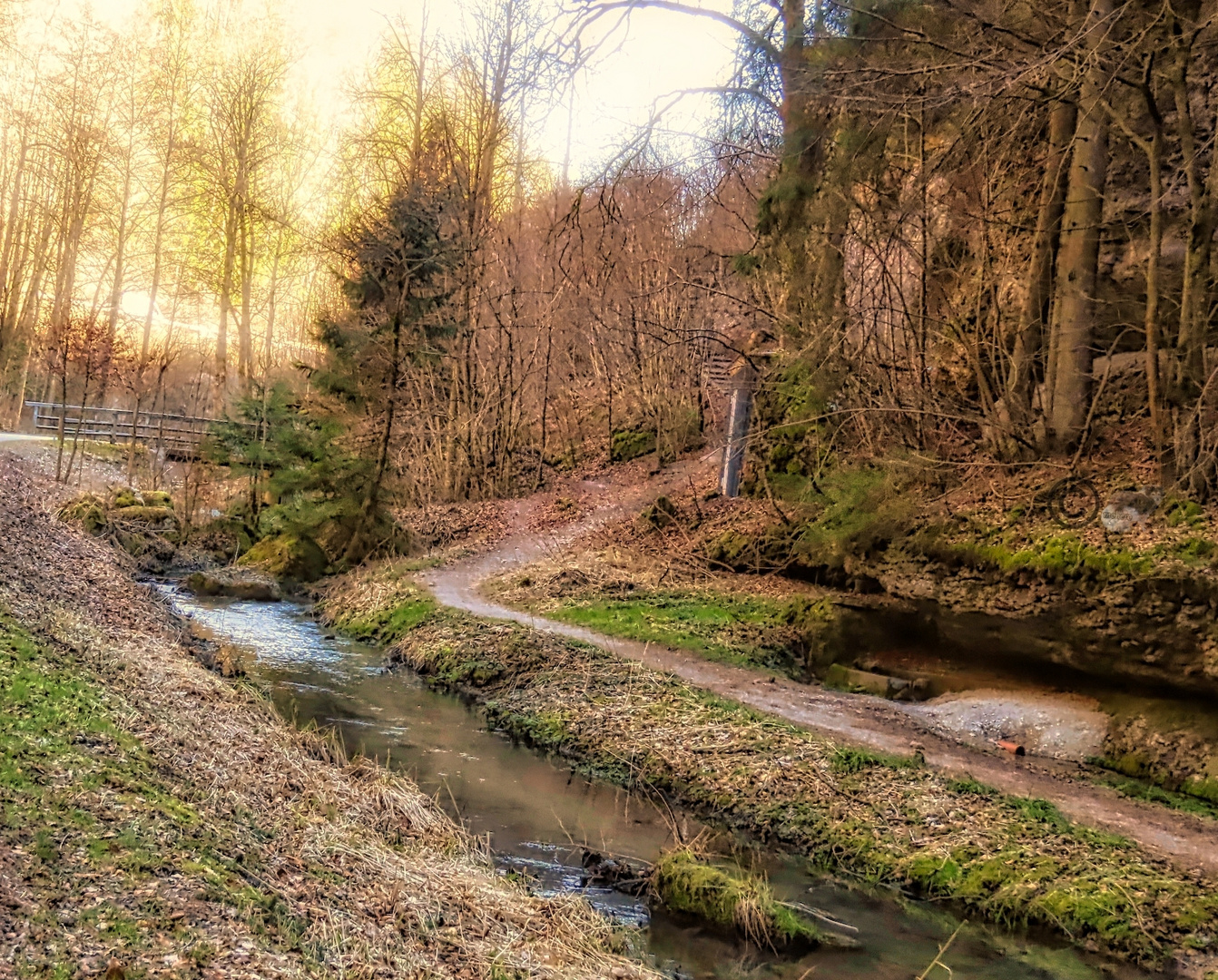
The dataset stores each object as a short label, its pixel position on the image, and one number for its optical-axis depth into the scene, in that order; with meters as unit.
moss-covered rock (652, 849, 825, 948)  6.30
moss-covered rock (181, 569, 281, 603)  17.62
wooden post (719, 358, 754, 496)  19.02
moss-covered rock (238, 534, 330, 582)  19.75
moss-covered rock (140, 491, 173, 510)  21.73
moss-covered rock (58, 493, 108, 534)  18.69
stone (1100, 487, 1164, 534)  10.00
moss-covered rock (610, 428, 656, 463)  26.73
